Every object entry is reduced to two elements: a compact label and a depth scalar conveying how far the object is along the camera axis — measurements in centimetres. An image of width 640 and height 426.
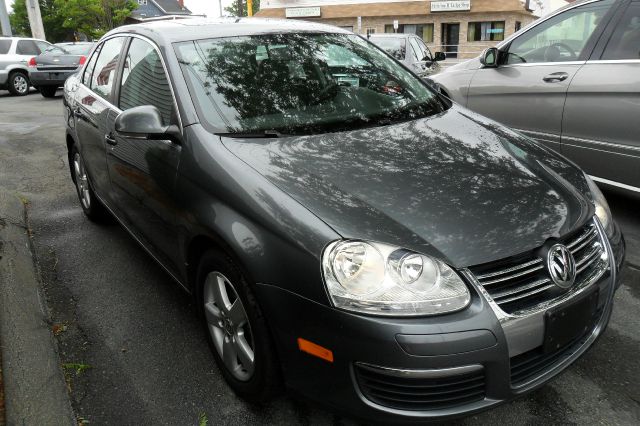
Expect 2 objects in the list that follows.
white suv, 1559
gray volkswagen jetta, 186
